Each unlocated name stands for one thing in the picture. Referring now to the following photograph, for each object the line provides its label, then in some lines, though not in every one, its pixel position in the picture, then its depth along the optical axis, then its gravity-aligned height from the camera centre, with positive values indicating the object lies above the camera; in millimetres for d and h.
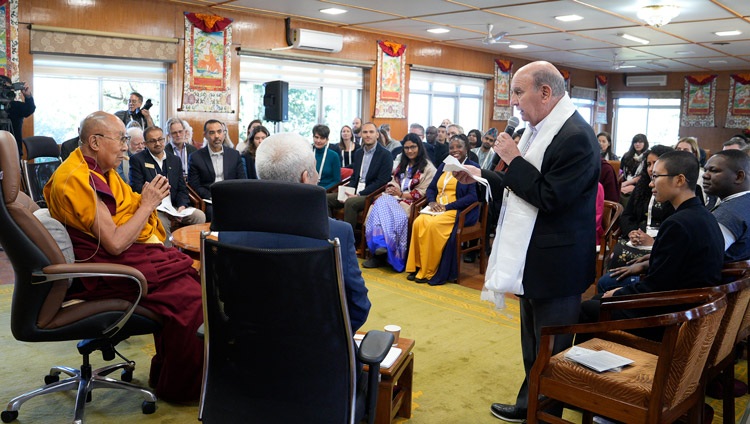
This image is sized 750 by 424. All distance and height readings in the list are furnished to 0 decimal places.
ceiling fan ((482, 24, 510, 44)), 9023 +1669
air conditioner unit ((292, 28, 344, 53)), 8812 +1473
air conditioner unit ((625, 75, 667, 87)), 15736 +1889
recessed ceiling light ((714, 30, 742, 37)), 9195 +1847
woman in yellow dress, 5465 -748
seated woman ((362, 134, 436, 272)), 5836 -609
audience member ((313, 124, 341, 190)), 6938 -190
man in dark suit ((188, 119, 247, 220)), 5961 -235
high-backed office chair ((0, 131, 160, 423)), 2432 -711
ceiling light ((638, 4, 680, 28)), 7105 +1621
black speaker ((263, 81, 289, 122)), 7883 +511
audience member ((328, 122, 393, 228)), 6410 -291
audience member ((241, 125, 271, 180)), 6574 -75
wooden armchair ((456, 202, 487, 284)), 5518 -783
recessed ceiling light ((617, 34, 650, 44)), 9734 +1864
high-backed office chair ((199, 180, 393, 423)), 1694 -487
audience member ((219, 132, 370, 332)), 1922 -251
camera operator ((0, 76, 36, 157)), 6020 +215
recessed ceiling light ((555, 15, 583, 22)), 8146 +1771
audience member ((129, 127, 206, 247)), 5219 -285
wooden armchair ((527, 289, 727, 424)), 2033 -790
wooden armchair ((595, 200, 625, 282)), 4859 -568
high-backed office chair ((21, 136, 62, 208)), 4797 -332
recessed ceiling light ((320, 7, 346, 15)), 7969 +1715
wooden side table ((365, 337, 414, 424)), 2572 -1062
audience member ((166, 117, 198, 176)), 6332 -23
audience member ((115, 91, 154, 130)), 6914 +271
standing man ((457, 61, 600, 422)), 2346 -194
